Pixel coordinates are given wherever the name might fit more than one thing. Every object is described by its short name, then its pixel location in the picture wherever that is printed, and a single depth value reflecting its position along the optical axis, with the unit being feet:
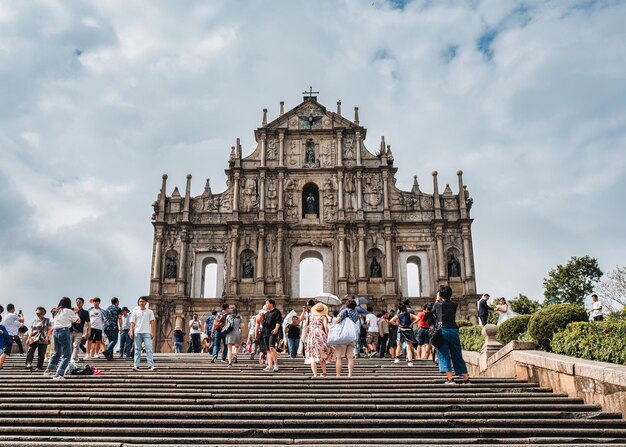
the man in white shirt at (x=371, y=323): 57.11
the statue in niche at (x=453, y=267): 99.40
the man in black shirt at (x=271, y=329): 42.11
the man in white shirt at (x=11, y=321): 48.55
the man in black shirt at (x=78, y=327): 43.19
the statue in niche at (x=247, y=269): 100.48
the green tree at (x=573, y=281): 142.51
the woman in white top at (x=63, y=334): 36.68
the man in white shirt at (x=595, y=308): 54.60
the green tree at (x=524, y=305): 148.36
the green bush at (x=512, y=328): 43.27
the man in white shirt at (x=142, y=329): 42.55
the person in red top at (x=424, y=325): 38.58
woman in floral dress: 38.11
